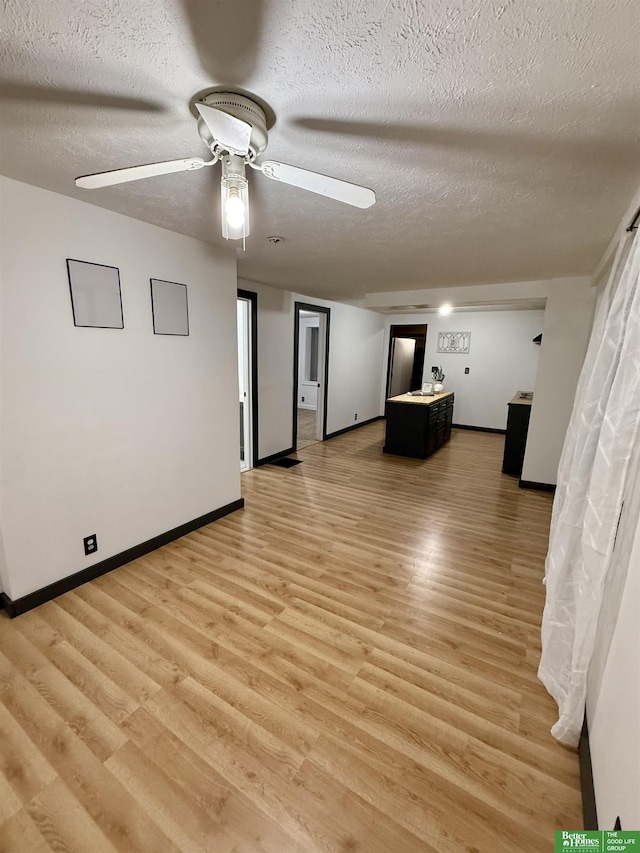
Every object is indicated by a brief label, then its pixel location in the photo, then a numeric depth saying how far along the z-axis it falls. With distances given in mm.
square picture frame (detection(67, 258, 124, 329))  2074
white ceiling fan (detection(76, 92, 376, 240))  1114
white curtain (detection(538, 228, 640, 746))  1197
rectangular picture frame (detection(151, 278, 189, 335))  2498
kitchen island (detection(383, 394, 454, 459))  5117
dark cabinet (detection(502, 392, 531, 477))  4488
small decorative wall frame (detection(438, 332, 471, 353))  6984
